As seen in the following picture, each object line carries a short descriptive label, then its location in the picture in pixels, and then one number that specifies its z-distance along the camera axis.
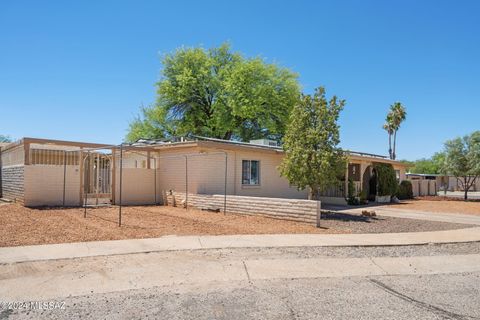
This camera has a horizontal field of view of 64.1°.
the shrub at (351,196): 20.64
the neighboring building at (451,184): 46.05
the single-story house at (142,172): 15.73
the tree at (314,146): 13.83
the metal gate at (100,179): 17.11
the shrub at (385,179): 23.11
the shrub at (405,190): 27.11
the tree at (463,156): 28.28
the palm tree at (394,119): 48.38
